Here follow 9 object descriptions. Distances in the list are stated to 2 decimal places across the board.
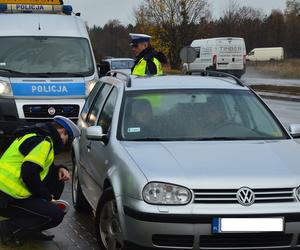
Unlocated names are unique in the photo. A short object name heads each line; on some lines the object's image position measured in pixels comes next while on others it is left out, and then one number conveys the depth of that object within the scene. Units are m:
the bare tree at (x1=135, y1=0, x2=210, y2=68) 56.28
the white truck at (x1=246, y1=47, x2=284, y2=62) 85.91
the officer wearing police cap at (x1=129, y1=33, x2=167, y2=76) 8.62
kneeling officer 5.11
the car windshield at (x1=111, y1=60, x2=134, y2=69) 31.85
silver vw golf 4.17
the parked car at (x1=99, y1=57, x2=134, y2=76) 31.77
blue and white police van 10.77
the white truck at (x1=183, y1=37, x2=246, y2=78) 35.22
